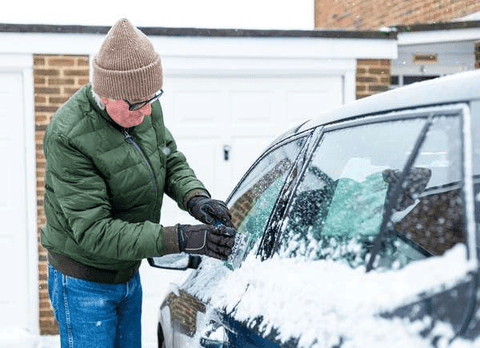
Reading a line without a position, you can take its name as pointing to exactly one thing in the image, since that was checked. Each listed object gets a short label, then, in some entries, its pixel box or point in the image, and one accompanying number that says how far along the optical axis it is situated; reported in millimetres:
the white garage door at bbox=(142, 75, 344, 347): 5539
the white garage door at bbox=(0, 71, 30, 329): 5285
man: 2152
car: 1034
